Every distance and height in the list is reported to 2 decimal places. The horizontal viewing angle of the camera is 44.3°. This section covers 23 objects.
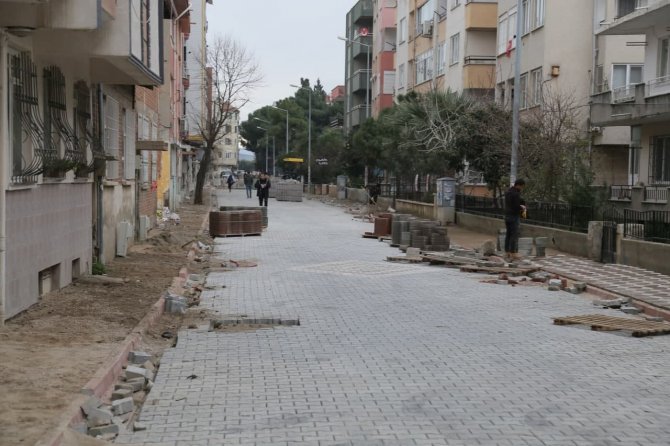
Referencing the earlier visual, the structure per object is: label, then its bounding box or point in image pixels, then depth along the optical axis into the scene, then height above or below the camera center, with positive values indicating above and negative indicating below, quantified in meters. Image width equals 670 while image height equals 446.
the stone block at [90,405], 5.94 -1.72
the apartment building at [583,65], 31.70 +4.50
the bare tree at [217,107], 45.25 +3.91
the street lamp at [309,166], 72.01 +0.79
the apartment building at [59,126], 9.12 +0.61
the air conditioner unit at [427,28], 48.31 +8.80
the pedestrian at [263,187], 40.25 -0.63
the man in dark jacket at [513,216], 19.72 -0.90
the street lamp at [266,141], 109.82 +4.40
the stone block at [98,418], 5.88 -1.77
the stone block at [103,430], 5.74 -1.82
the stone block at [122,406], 6.37 -1.83
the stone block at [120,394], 6.81 -1.85
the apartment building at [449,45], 41.12 +7.35
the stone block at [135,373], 7.43 -1.82
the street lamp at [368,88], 55.25 +7.08
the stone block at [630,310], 12.70 -1.99
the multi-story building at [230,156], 154.70 +3.54
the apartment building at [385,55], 63.75 +9.45
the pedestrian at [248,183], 58.51 -0.65
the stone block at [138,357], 8.12 -1.84
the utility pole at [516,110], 23.88 +2.00
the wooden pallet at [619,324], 10.55 -1.91
